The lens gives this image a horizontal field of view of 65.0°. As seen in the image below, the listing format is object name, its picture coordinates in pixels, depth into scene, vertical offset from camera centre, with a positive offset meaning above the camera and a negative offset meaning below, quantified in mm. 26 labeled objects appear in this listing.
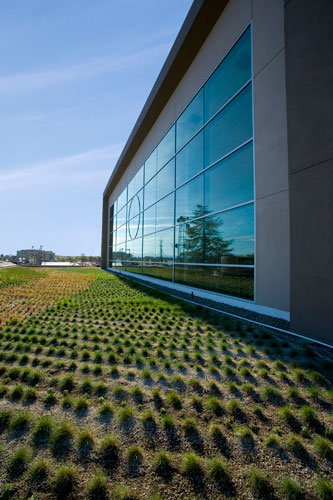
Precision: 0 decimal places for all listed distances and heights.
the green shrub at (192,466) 1937 -1588
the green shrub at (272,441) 2209 -1585
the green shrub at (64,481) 1791 -1591
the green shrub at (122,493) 1739 -1602
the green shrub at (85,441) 2165 -1589
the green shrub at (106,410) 2623 -1576
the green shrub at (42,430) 2271 -1574
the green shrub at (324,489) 1748 -1593
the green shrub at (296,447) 2109 -1586
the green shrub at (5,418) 2442 -1553
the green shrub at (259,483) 1778 -1597
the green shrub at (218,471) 1878 -1596
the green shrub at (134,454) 2072 -1599
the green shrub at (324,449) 2094 -1581
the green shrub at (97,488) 1754 -1592
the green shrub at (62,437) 2164 -1584
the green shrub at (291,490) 1739 -1590
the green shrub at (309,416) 2469 -1556
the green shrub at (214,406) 2673 -1576
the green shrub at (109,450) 2061 -1599
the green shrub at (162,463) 1968 -1603
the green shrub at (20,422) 2395 -1558
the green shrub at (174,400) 2781 -1574
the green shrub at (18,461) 1938 -1577
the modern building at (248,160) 4586 +2740
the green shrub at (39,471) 1883 -1587
